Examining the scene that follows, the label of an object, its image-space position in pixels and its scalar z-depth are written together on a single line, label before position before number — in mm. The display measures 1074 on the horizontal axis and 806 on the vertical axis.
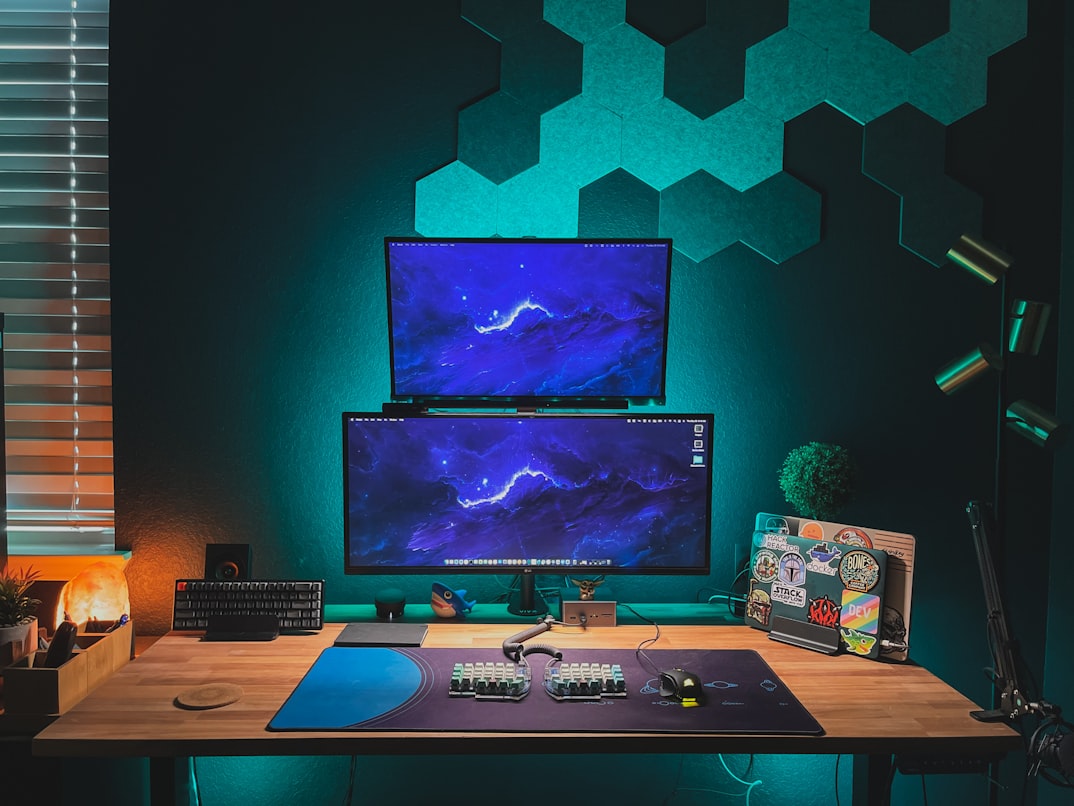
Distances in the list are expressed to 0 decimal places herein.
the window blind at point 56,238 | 2146
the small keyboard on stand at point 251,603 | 1935
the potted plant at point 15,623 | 1669
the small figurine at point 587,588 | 2035
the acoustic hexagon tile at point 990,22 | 2139
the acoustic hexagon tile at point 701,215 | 2146
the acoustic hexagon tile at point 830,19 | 2133
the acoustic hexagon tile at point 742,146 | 2145
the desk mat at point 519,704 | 1458
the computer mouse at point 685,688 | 1574
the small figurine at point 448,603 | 2020
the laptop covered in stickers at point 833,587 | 1811
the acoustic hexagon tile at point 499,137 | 2109
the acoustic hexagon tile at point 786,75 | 2135
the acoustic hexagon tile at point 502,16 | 2096
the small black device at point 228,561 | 2004
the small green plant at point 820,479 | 1991
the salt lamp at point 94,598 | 1879
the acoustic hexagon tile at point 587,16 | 2105
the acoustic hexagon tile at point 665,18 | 2121
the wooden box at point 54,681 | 1559
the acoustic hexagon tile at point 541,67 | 2107
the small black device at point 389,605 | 2018
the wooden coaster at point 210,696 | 1521
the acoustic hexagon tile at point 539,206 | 2129
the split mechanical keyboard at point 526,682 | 1576
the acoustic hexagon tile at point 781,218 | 2148
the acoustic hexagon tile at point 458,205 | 2121
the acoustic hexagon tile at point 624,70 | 2117
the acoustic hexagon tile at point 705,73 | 2129
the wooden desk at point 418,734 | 1399
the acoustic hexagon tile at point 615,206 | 2141
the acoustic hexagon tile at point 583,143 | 2127
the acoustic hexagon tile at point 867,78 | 2145
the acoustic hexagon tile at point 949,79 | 2145
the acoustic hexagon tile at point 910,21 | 2141
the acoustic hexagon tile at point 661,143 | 2137
